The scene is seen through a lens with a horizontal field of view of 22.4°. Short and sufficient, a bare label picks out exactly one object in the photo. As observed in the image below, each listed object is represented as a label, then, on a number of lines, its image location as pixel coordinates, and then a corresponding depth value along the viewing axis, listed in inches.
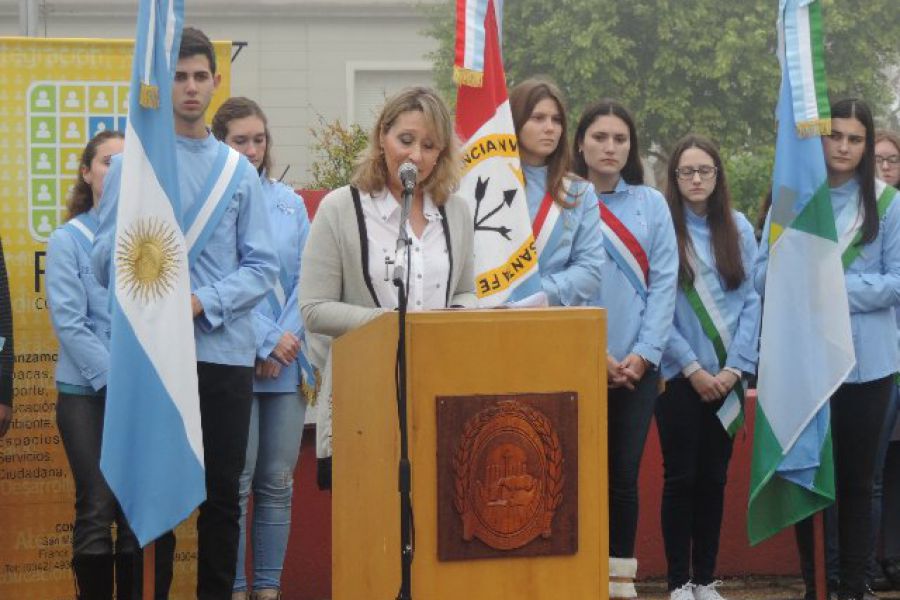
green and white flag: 350.6
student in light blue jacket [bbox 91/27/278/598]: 312.0
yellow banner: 369.6
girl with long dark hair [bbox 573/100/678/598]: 361.1
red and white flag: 347.3
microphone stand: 226.0
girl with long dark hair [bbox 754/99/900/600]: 366.3
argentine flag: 290.2
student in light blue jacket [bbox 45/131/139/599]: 334.9
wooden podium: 232.6
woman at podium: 285.2
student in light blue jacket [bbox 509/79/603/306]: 359.3
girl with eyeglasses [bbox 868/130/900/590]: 428.3
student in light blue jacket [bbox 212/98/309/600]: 361.5
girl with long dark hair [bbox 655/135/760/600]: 387.5
